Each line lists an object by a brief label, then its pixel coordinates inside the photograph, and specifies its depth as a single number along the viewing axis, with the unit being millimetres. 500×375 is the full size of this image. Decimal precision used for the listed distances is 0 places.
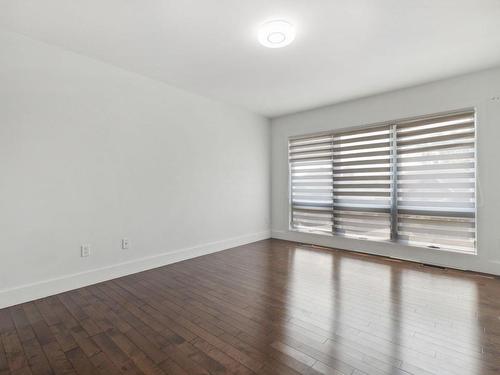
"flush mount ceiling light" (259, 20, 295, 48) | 2391
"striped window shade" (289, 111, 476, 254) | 3523
